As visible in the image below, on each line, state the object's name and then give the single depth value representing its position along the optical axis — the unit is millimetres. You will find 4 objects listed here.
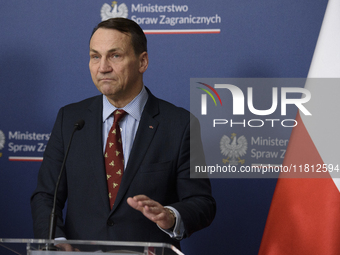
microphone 3868
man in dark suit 4214
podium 3810
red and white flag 4305
